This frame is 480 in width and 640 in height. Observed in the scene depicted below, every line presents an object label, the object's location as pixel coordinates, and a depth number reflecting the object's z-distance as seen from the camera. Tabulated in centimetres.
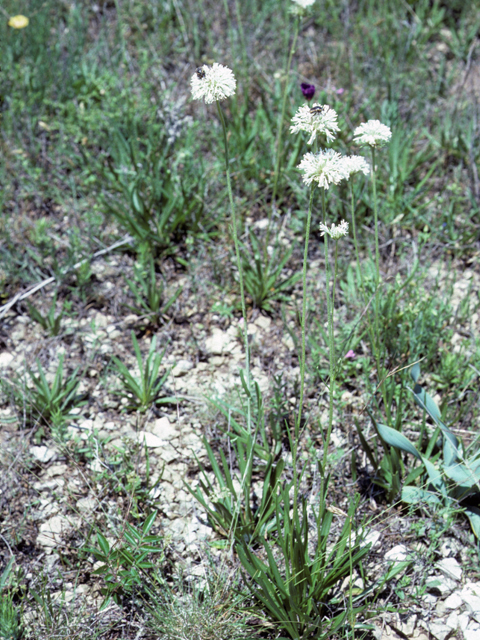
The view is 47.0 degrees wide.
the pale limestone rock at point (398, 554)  214
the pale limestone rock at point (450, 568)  212
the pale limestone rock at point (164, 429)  263
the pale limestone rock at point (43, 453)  255
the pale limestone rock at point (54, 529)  228
